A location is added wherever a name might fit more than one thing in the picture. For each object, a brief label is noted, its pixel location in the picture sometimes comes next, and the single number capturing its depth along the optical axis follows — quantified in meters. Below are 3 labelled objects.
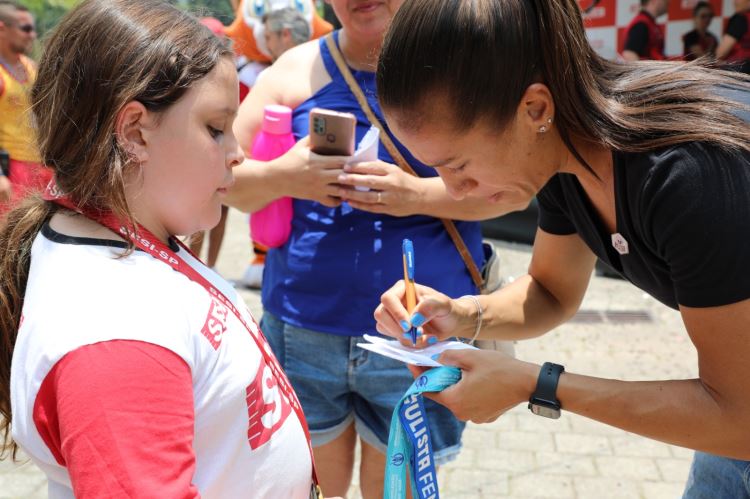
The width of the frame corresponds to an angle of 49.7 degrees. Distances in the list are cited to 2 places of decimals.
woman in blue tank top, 2.23
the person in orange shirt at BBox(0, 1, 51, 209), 4.21
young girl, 1.09
